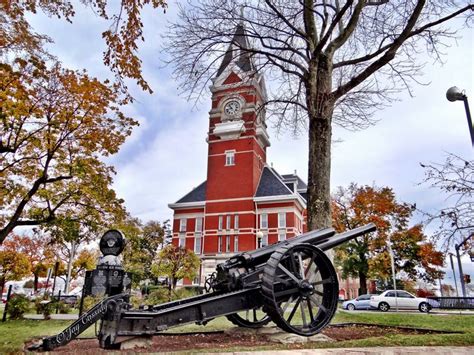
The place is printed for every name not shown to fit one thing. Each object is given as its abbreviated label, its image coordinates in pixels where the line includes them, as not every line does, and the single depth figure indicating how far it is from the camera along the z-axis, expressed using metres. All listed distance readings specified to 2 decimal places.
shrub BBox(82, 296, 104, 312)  15.67
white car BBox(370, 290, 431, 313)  22.31
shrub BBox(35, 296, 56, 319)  14.14
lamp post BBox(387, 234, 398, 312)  21.88
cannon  4.62
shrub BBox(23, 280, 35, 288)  47.02
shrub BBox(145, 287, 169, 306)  17.06
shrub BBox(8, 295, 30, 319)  13.62
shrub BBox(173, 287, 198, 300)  17.83
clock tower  40.75
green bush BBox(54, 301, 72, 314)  15.26
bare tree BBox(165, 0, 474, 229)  9.30
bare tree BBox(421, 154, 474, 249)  7.63
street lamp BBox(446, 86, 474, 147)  9.09
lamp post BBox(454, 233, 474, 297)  21.78
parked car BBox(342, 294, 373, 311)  24.61
